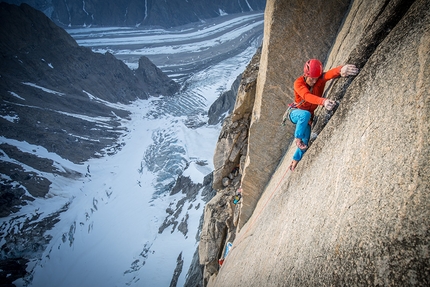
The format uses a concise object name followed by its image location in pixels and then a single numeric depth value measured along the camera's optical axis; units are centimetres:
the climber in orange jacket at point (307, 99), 402
